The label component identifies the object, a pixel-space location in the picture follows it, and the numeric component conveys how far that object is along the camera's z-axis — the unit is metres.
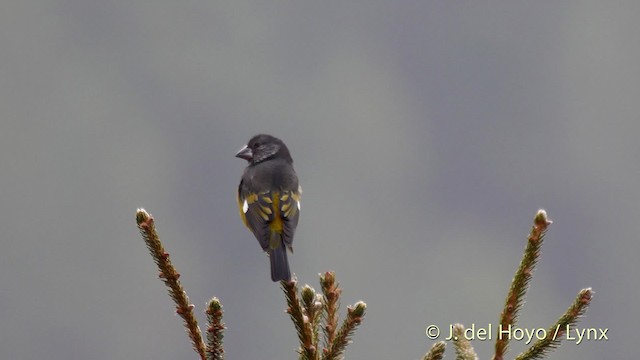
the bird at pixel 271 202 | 16.84
